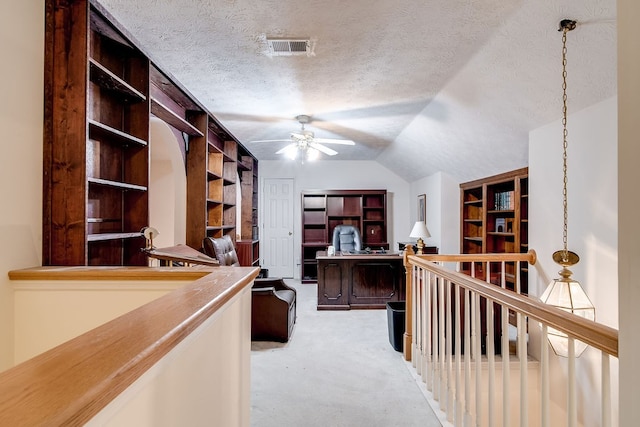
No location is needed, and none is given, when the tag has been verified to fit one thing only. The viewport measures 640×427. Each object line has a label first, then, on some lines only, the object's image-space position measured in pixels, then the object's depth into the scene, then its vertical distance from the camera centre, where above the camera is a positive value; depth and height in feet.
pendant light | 6.36 -1.59
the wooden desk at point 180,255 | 6.40 -0.79
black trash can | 9.97 -3.29
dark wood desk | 14.58 -2.86
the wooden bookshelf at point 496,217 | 12.73 +0.06
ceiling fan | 13.04 +3.03
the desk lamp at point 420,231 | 15.24 -0.60
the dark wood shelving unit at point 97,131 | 5.77 +1.69
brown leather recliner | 10.71 -3.09
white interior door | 22.43 -1.02
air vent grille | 7.52 +4.02
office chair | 19.44 -1.19
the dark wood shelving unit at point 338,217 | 21.99 +0.08
